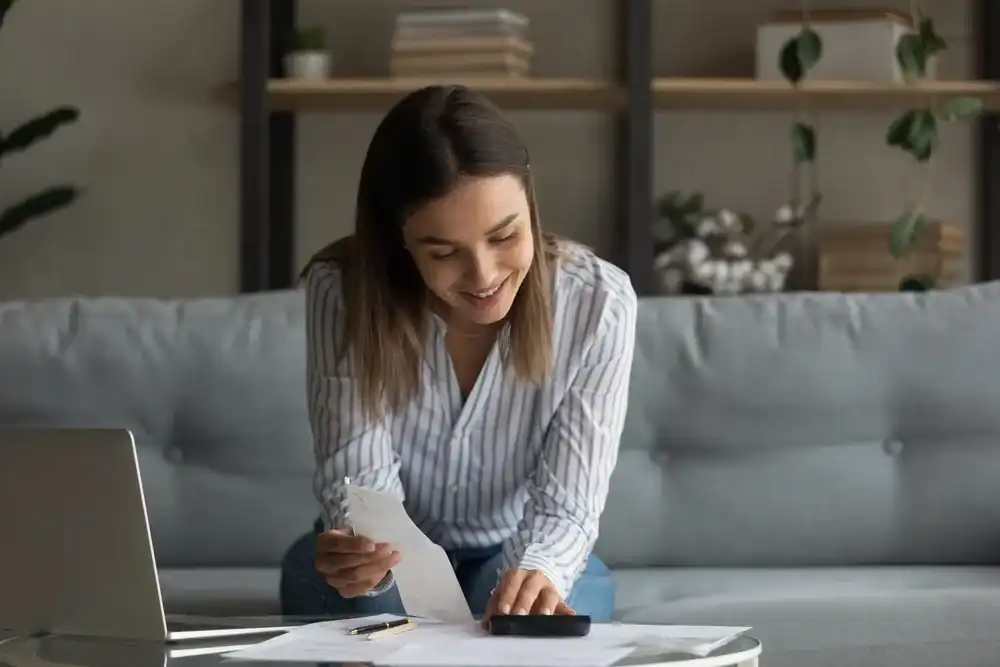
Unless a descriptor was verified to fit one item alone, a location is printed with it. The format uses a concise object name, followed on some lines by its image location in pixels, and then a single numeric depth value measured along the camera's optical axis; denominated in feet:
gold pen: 13.86
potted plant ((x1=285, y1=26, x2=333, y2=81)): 19.11
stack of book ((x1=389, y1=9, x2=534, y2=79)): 18.79
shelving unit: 18.81
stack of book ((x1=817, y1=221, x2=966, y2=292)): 18.94
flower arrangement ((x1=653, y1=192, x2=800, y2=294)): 19.00
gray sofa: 17.17
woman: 14.83
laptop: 13.63
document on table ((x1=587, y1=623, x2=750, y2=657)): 13.58
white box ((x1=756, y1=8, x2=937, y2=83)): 18.88
